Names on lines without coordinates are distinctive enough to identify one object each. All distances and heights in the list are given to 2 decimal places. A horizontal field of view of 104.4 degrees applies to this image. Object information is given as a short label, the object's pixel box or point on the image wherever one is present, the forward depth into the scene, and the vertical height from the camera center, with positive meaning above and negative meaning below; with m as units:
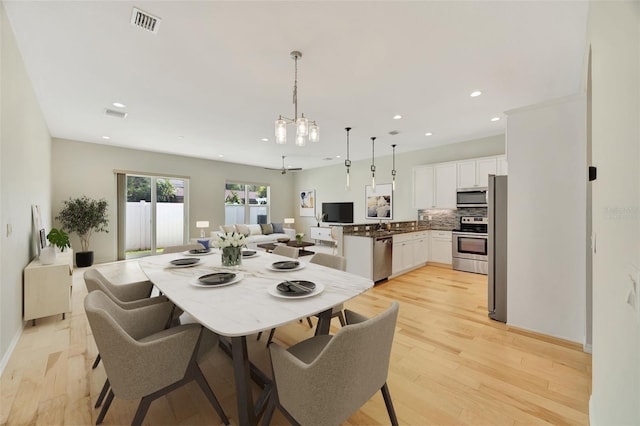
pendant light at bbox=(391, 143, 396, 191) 6.79 +1.46
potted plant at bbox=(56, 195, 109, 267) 5.39 -0.14
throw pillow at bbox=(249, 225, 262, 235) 7.98 -0.57
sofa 7.35 -0.65
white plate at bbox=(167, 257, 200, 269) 2.25 -0.48
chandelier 2.31 +0.80
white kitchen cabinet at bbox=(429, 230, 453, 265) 5.54 -0.79
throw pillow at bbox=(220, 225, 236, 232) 7.28 -0.47
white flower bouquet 2.16 -0.25
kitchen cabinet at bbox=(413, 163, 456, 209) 5.64 +0.62
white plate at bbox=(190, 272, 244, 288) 1.67 -0.49
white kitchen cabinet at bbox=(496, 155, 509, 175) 4.91 +0.92
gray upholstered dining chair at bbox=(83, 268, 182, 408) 1.81 -0.71
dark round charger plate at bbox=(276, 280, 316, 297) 1.51 -0.48
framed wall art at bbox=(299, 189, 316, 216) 9.38 +0.39
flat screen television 8.15 +0.01
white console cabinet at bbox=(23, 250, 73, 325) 2.74 -0.87
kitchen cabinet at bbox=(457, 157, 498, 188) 5.06 +0.87
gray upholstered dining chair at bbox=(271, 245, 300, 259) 2.93 -0.48
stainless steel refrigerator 2.90 -0.41
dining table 1.23 -0.51
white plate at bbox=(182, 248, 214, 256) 2.75 -0.46
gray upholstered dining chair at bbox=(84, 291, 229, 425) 1.19 -0.76
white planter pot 2.94 -0.52
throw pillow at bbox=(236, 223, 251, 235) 7.61 -0.51
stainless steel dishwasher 4.29 -0.80
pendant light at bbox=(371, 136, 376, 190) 5.38 +1.62
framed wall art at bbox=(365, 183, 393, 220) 7.12 +0.31
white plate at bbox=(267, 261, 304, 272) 2.08 -0.48
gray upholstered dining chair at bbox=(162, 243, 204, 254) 3.18 -0.47
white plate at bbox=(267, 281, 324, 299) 1.46 -0.49
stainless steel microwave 5.17 +0.32
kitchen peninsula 4.32 -0.71
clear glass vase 2.20 -0.39
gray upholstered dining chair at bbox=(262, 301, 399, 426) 1.02 -0.72
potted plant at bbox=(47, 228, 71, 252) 3.16 -0.34
